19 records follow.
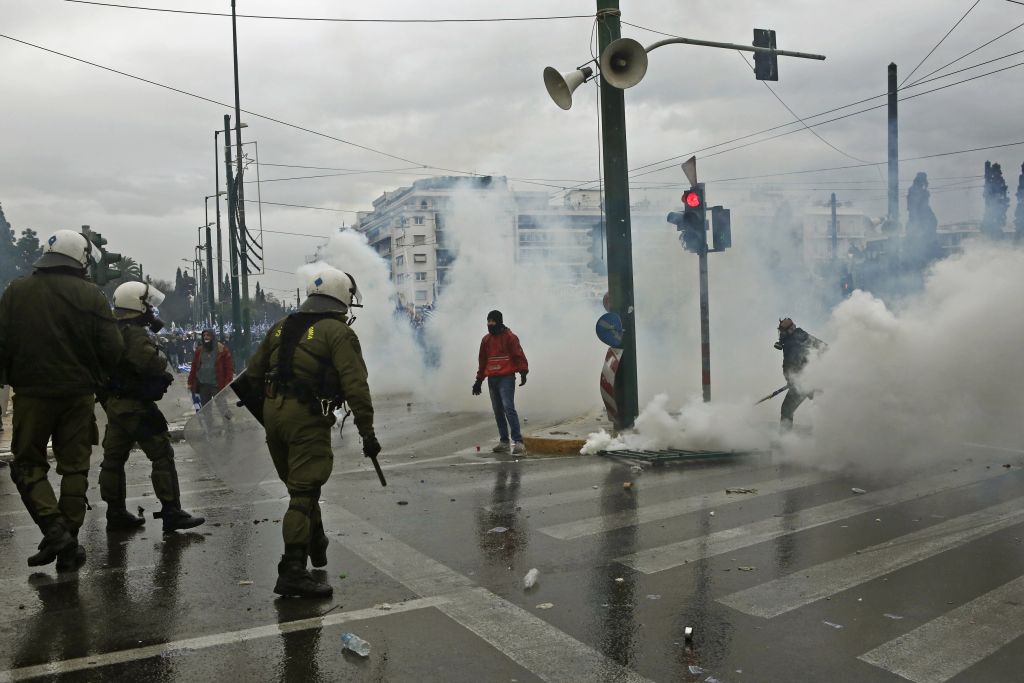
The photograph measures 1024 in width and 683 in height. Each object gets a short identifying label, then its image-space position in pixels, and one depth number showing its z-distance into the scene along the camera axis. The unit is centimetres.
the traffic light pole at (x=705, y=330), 1219
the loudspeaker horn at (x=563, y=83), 1067
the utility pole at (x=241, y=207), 2661
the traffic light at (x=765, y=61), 1202
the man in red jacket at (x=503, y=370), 1103
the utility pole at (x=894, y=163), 2244
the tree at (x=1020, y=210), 3148
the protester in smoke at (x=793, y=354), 1105
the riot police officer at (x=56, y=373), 545
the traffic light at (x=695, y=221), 1212
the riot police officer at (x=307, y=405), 492
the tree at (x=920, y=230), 2455
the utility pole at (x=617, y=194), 1126
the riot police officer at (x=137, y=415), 649
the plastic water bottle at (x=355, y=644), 406
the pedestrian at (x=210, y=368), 1564
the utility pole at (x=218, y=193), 4206
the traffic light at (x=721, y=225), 1236
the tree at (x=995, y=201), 2456
